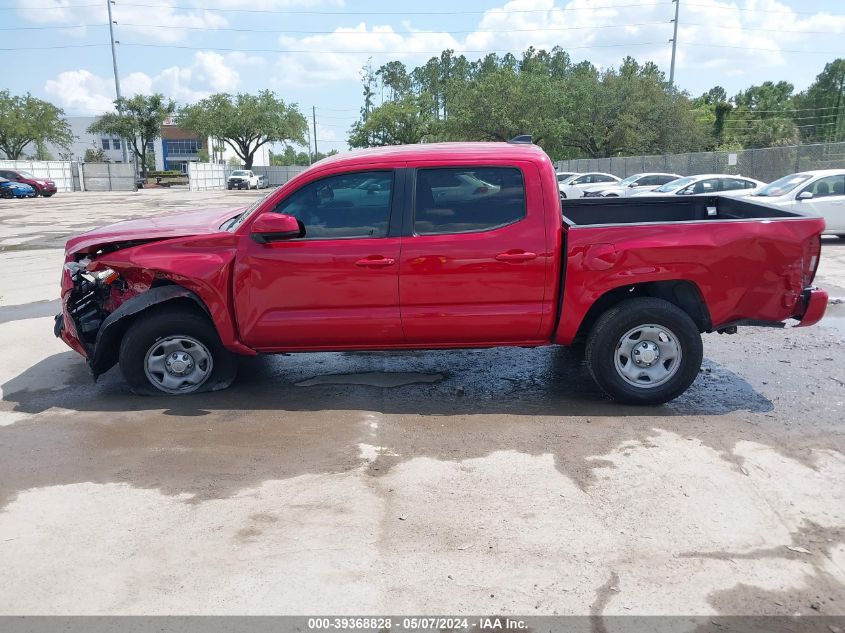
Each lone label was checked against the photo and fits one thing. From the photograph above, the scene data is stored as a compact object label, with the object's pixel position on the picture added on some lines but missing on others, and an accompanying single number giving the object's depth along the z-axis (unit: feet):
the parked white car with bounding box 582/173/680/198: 79.41
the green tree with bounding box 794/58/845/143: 208.44
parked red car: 132.57
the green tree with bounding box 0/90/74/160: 196.95
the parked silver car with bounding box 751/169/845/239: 47.16
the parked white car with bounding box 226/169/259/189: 192.03
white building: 335.18
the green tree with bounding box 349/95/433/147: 188.44
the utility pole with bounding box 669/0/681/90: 156.26
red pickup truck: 17.35
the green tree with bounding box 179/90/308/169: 238.48
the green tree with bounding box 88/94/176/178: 216.70
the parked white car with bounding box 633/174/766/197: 62.29
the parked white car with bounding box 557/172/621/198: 91.37
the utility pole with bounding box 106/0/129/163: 188.55
